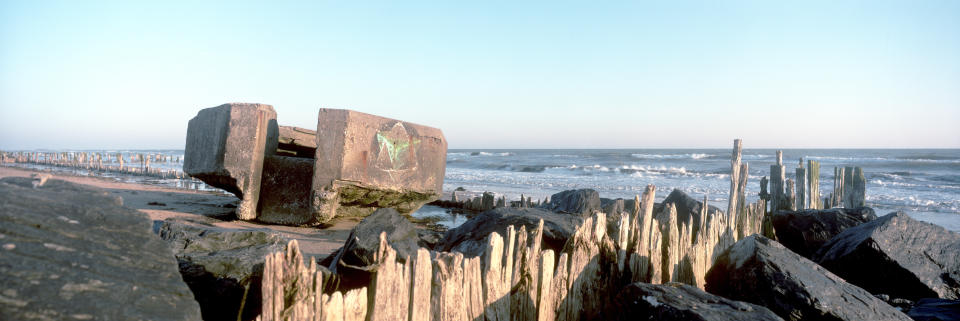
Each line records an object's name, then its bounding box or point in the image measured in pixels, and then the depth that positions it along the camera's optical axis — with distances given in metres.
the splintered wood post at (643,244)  3.62
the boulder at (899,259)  4.71
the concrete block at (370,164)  6.92
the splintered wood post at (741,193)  5.80
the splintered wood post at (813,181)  9.51
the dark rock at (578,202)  7.75
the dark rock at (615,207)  7.11
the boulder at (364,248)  3.74
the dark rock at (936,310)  3.66
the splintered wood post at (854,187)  10.05
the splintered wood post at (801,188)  9.04
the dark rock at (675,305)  2.71
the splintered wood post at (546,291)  3.00
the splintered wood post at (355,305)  2.20
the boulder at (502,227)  4.87
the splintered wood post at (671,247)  3.79
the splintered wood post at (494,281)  2.76
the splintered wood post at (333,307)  2.09
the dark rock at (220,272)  2.69
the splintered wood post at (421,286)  2.42
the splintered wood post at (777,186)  8.23
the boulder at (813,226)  6.48
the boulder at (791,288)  3.34
